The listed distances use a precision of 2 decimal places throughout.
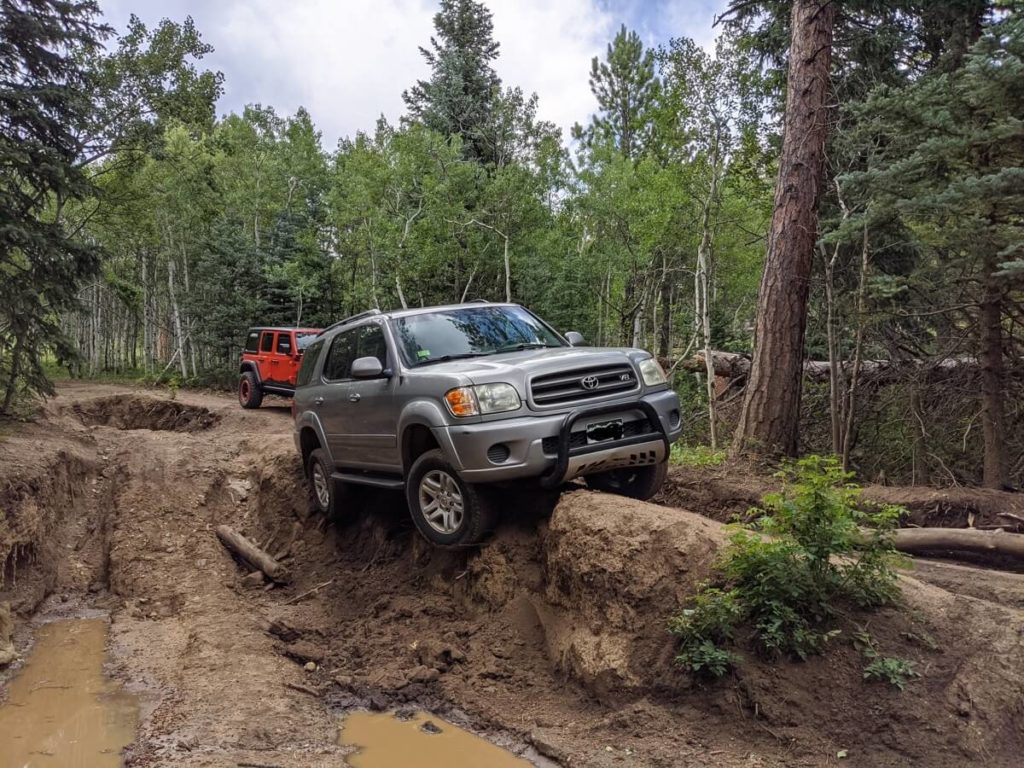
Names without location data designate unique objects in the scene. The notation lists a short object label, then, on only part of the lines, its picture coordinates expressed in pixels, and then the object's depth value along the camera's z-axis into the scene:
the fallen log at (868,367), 9.95
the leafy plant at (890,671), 4.26
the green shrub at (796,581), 4.58
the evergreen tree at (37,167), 11.51
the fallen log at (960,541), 6.57
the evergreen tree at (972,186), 6.75
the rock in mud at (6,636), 6.12
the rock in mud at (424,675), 5.64
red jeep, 18.59
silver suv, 5.51
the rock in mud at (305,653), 6.27
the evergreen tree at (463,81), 27.02
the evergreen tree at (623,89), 34.31
